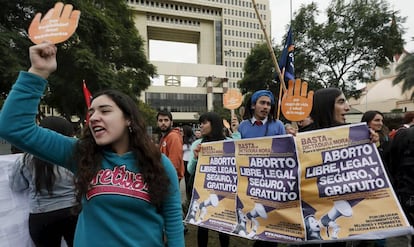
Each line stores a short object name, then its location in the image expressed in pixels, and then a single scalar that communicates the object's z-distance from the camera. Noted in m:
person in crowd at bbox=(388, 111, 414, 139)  4.90
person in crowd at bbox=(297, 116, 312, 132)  3.90
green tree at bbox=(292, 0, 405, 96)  19.62
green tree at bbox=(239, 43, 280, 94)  26.70
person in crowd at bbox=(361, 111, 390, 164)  4.69
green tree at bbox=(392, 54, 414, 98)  29.31
